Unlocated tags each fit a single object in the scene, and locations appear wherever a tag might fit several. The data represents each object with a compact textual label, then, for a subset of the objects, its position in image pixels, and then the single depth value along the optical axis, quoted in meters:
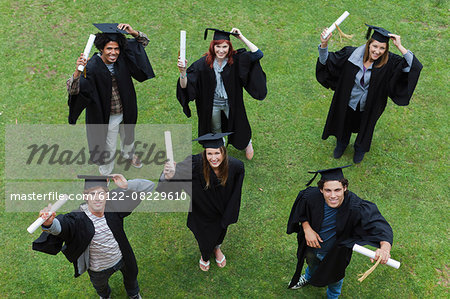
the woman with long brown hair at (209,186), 4.55
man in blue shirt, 4.24
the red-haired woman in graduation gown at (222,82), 5.82
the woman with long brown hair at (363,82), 5.84
